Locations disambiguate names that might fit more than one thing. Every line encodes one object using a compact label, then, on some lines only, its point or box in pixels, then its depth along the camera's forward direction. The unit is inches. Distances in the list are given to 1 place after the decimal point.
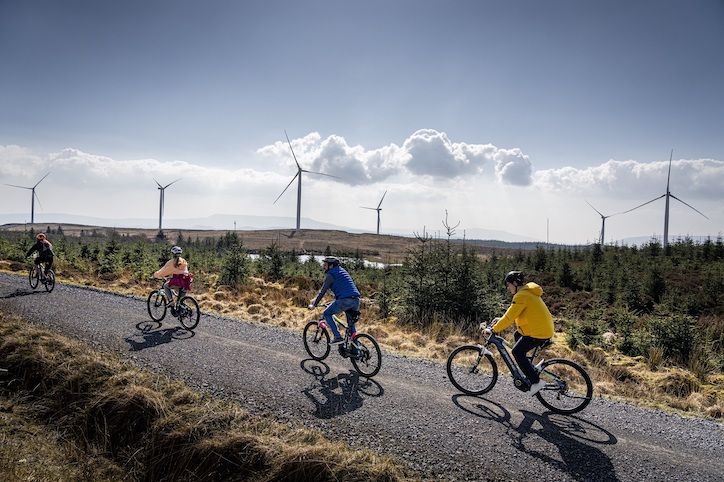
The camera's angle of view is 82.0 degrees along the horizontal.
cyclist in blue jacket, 398.9
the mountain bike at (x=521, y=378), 319.9
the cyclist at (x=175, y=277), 528.1
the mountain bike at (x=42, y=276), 722.8
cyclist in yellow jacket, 316.8
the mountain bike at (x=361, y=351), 387.9
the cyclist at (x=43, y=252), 725.3
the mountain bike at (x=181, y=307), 528.4
